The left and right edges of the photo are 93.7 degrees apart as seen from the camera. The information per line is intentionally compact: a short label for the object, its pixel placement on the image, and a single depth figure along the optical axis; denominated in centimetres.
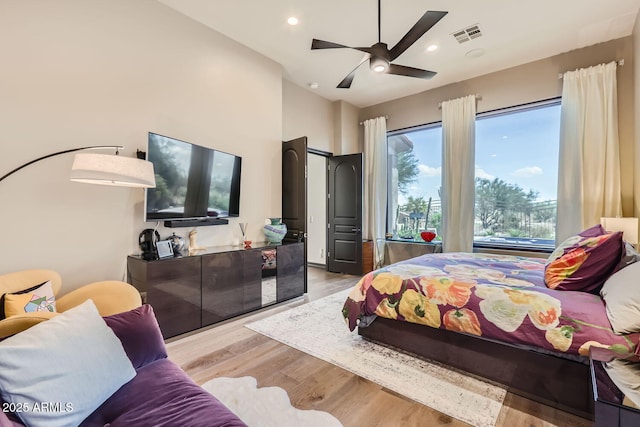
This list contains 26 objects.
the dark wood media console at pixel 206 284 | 275
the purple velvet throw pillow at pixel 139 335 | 152
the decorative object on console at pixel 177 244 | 303
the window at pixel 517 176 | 438
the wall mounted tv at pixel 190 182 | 291
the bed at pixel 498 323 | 177
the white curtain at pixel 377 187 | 588
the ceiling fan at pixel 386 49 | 269
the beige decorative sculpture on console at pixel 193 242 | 338
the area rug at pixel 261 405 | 175
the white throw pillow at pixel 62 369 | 102
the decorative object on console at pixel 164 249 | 284
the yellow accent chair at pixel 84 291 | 214
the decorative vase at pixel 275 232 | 402
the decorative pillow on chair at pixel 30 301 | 189
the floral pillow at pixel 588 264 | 203
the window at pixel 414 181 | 551
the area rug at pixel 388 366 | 191
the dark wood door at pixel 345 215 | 564
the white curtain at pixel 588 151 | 373
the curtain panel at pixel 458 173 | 481
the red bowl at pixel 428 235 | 523
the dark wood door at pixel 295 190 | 427
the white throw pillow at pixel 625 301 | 157
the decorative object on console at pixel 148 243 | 290
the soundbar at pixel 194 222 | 320
